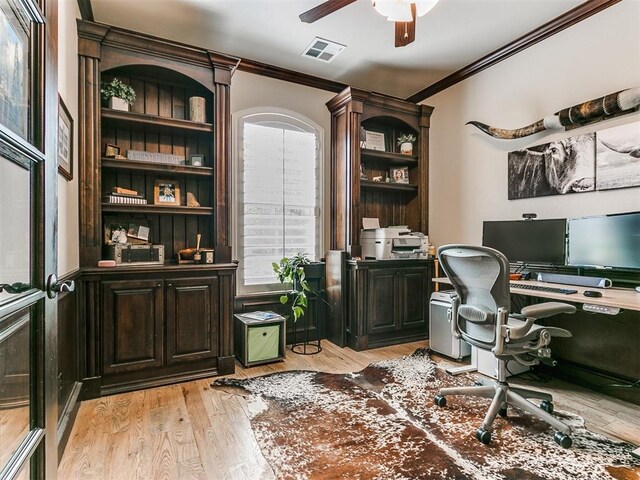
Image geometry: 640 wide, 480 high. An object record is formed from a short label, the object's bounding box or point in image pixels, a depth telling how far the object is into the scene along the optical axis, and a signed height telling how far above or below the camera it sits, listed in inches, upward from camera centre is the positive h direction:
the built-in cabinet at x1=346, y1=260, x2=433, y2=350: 143.4 -27.1
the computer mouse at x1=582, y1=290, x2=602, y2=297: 85.3 -13.9
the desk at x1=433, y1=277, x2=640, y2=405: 96.7 -32.9
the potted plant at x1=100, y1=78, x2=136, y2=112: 110.0 +45.5
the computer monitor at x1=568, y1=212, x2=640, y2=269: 90.7 -1.1
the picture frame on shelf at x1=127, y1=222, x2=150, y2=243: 118.3 +2.0
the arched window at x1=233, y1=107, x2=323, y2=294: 142.5 +19.7
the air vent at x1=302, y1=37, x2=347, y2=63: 129.8 +72.3
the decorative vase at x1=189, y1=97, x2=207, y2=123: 120.5 +44.3
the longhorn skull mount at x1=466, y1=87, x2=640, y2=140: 96.6 +37.8
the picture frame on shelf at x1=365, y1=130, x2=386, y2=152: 161.5 +45.2
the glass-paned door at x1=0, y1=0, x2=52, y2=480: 31.0 -0.2
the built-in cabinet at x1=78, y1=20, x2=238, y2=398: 101.3 +10.2
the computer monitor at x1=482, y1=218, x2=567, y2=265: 109.3 -0.6
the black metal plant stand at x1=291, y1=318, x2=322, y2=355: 141.1 -44.7
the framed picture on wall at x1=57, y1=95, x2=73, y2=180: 78.7 +23.2
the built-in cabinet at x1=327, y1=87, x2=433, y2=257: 147.8 +33.8
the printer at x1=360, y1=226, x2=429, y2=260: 144.9 -2.4
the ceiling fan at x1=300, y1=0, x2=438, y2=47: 78.7 +52.3
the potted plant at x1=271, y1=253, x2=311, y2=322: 135.6 -14.5
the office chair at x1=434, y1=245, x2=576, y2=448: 78.4 -21.3
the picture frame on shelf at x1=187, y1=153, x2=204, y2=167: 121.7 +27.2
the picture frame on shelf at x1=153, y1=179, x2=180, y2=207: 121.6 +16.1
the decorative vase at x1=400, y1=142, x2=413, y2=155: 164.4 +42.0
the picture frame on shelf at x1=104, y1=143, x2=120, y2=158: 111.5 +28.0
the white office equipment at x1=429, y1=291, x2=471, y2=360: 126.6 -35.5
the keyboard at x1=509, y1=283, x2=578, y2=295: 92.2 -14.2
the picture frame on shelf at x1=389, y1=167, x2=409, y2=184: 167.2 +29.8
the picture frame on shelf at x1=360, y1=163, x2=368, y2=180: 157.4 +29.8
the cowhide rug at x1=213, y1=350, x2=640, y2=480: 67.1 -44.5
